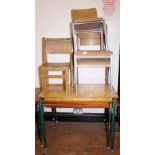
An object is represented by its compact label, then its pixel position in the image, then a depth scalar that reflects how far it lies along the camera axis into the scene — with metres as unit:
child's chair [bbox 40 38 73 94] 2.32
